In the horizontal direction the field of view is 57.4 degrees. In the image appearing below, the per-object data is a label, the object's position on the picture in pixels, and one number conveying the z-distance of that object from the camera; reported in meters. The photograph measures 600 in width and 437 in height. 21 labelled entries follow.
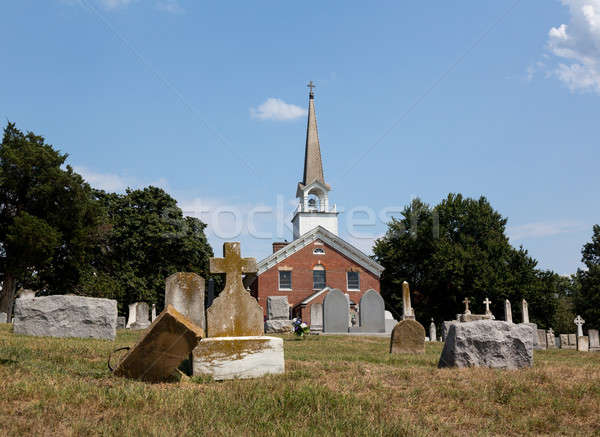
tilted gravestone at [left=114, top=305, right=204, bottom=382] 7.09
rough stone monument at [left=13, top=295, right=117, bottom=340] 14.71
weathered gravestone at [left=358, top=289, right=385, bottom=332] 28.08
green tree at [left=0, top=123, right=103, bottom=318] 34.00
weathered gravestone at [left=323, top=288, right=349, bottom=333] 27.22
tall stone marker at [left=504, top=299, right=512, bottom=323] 33.69
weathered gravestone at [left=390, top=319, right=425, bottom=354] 14.34
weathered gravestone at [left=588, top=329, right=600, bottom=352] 28.20
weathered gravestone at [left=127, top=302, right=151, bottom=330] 27.19
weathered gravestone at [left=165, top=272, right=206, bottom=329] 11.92
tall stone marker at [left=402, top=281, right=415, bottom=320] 17.54
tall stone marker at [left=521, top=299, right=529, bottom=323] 34.34
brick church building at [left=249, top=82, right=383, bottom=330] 46.44
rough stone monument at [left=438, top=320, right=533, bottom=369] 9.85
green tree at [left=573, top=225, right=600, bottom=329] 48.56
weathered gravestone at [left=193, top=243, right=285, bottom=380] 8.00
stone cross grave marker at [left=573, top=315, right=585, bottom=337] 30.91
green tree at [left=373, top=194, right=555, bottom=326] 47.06
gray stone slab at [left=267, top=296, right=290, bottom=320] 26.72
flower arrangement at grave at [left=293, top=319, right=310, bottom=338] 20.75
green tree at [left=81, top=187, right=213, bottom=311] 45.25
